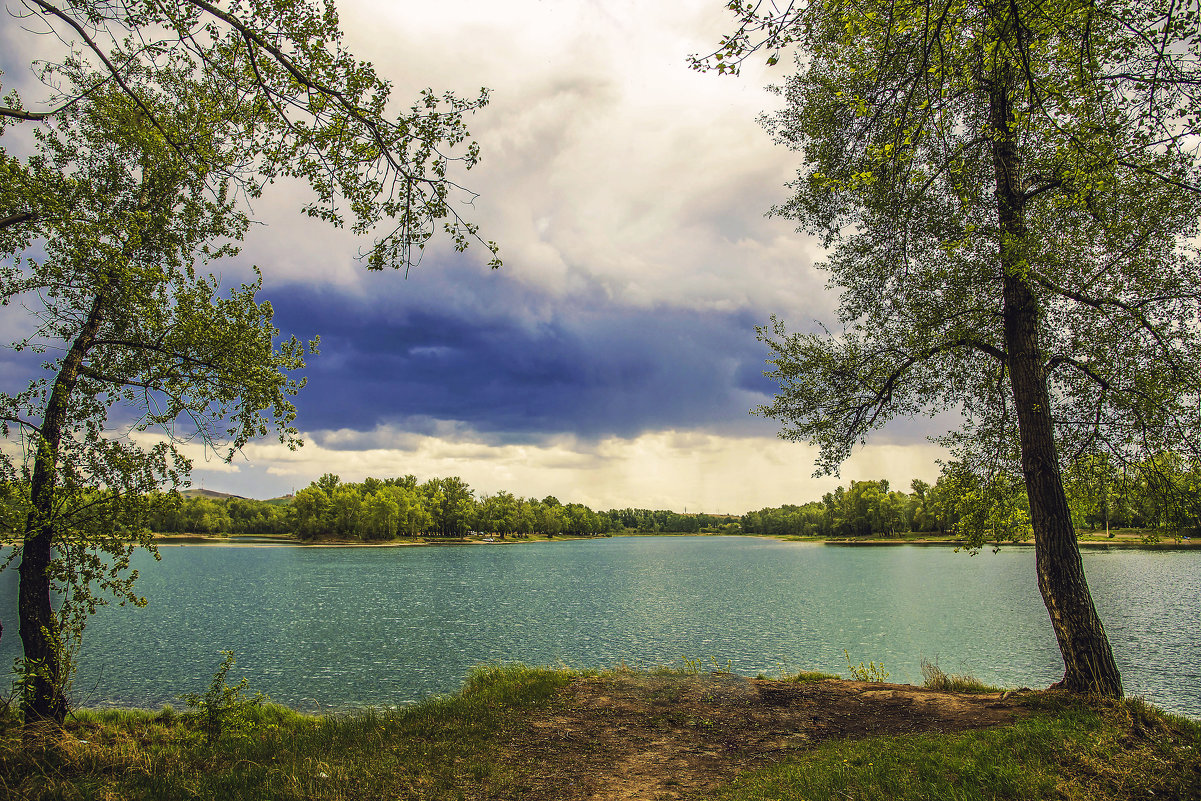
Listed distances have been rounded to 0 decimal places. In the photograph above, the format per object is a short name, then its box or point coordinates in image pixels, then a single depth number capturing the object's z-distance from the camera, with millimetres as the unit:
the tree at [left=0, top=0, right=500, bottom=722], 8711
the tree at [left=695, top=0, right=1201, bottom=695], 9250
